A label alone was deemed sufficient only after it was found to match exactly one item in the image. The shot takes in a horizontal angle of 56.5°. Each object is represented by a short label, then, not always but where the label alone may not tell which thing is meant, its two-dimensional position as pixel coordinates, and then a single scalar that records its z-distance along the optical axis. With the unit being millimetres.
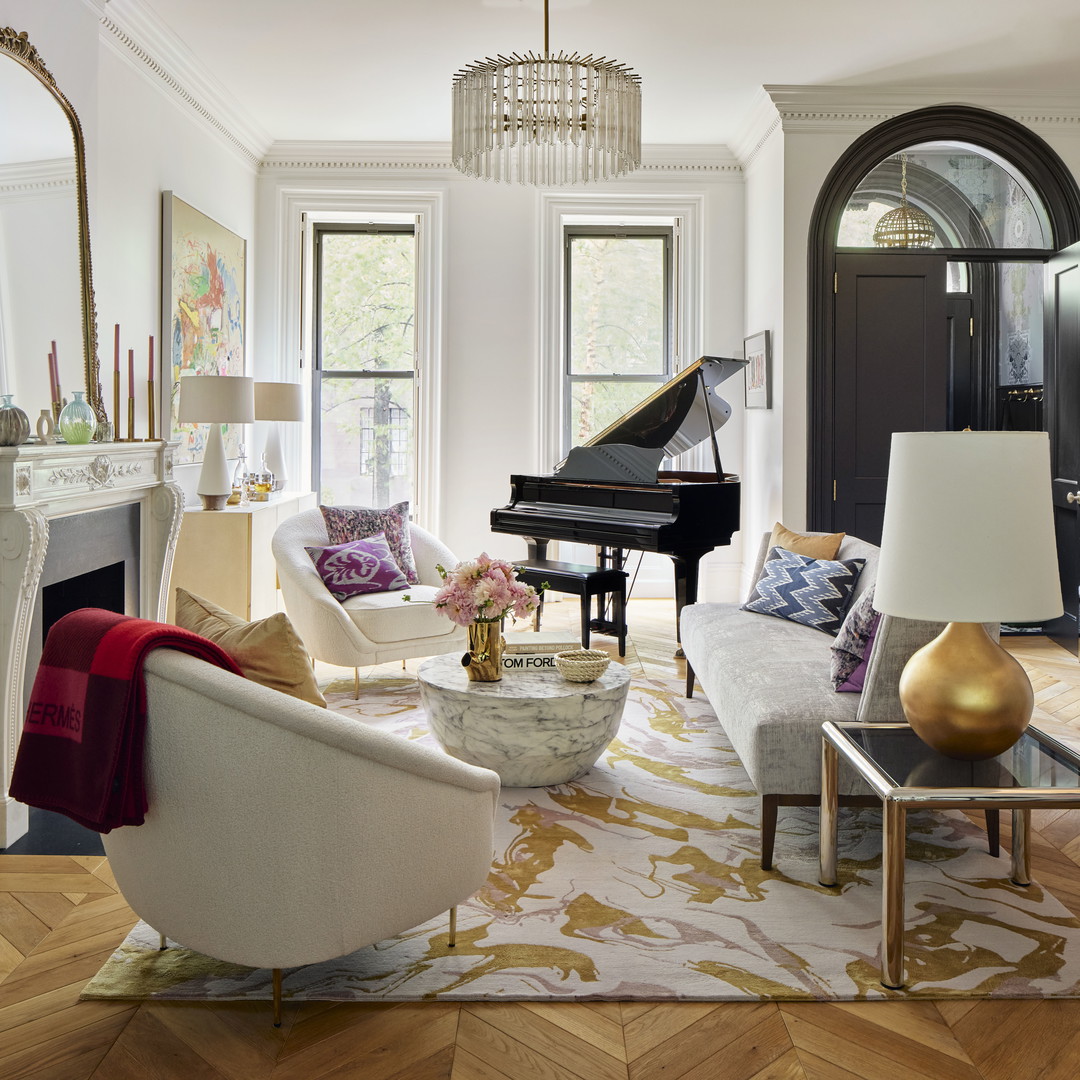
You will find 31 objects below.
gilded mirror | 3314
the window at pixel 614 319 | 7465
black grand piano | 5258
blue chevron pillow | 3998
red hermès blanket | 1924
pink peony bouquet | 3395
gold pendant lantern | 6934
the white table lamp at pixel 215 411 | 5301
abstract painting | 5379
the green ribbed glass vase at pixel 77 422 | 3525
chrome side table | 2105
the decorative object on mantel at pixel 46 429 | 3410
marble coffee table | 3295
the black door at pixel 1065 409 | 5816
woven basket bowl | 3418
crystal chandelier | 3688
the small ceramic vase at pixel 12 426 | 3039
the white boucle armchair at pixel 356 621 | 4527
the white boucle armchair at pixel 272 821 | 1904
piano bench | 5328
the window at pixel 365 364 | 7426
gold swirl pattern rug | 2234
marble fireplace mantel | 2994
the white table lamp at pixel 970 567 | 2168
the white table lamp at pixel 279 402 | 6172
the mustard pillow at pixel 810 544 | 4332
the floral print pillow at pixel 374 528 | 5184
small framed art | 6484
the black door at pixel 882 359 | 6129
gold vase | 3457
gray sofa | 2773
